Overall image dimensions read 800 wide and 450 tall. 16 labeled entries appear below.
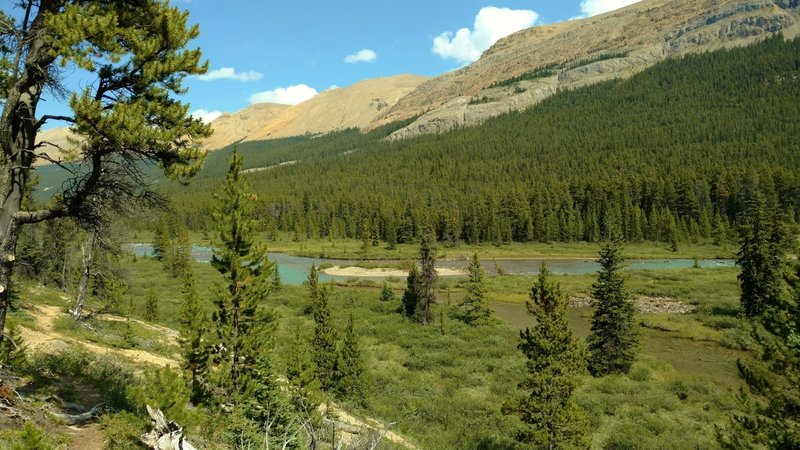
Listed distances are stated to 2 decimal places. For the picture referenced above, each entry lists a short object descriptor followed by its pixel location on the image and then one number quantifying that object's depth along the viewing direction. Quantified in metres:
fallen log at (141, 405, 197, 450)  7.61
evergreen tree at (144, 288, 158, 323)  36.66
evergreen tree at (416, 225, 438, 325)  46.66
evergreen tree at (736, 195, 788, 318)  44.84
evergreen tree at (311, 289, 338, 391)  26.73
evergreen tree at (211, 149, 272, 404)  17.62
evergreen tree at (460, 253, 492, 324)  46.25
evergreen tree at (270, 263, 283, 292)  63.33
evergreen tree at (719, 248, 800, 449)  13.02
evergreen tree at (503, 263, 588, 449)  19.25
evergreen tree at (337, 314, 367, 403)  26.16
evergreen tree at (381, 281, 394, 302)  57.34
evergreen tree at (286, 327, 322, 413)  19.66
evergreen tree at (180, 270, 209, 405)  16.50
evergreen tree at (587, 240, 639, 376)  32.44
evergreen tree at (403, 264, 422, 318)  48.34
